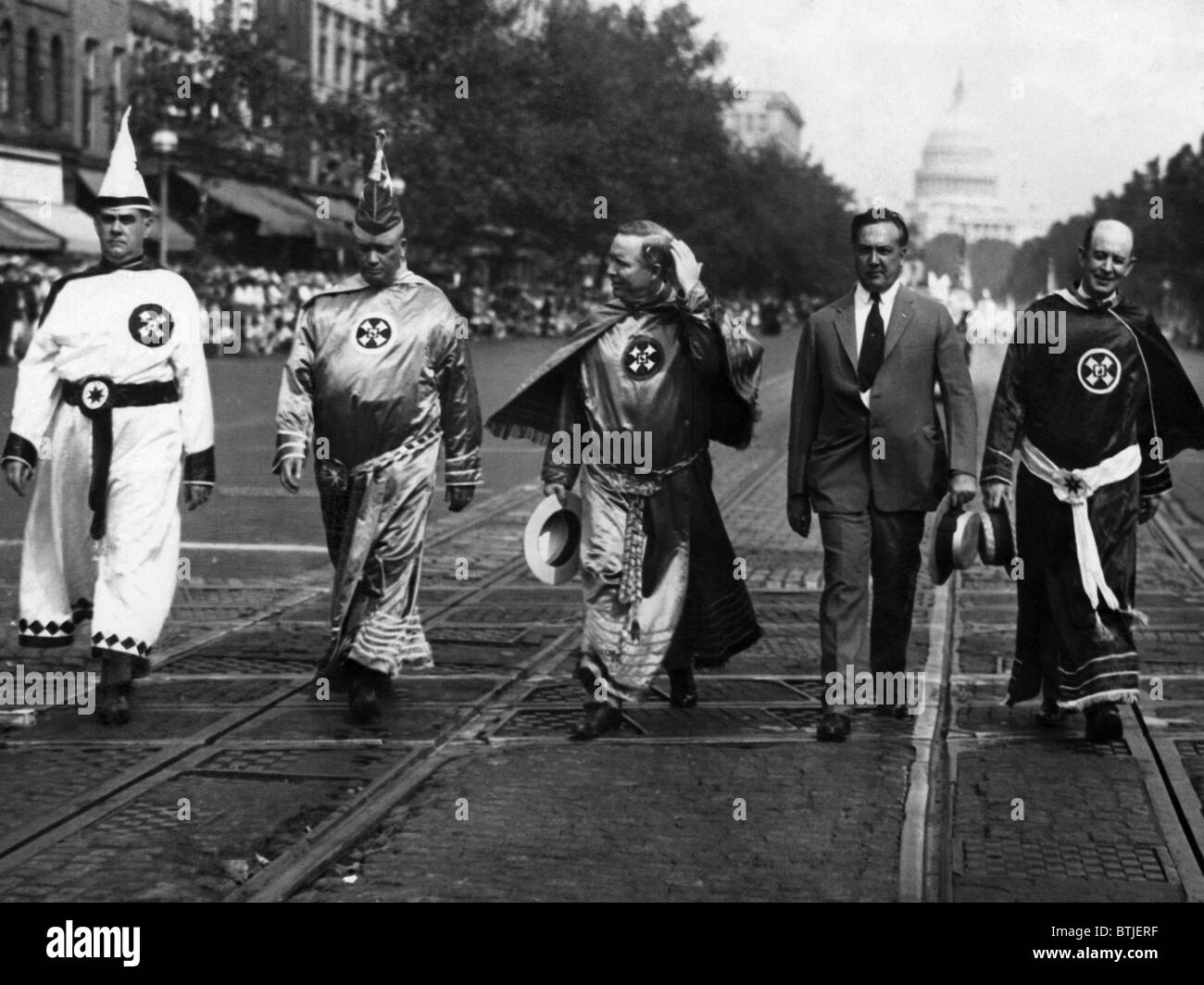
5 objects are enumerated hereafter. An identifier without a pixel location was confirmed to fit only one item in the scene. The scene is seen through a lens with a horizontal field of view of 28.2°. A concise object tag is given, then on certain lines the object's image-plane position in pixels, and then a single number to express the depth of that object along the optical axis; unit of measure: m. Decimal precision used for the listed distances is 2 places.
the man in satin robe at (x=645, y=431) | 7.86
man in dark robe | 7.66
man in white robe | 8.05
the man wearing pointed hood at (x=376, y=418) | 8.21
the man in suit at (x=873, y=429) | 7.81
